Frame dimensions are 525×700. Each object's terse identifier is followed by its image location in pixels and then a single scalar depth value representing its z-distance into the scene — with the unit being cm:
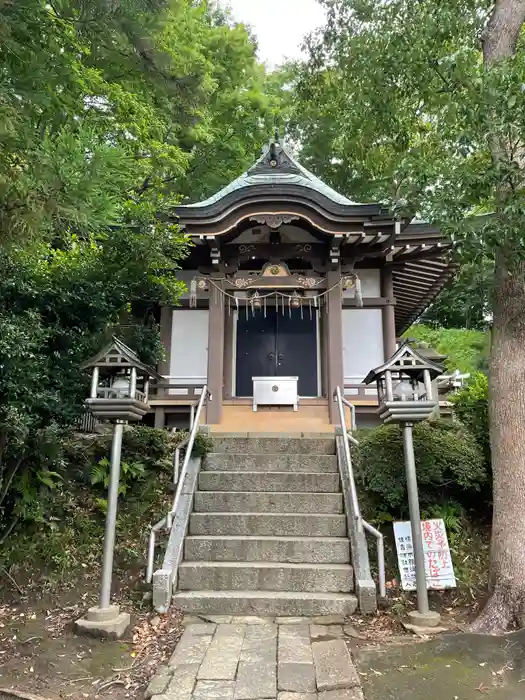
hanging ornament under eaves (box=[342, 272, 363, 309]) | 866
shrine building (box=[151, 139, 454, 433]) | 822
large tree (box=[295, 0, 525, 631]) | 429
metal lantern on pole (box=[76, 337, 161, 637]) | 418
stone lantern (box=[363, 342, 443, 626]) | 443
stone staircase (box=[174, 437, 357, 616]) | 452
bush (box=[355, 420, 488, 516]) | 547
